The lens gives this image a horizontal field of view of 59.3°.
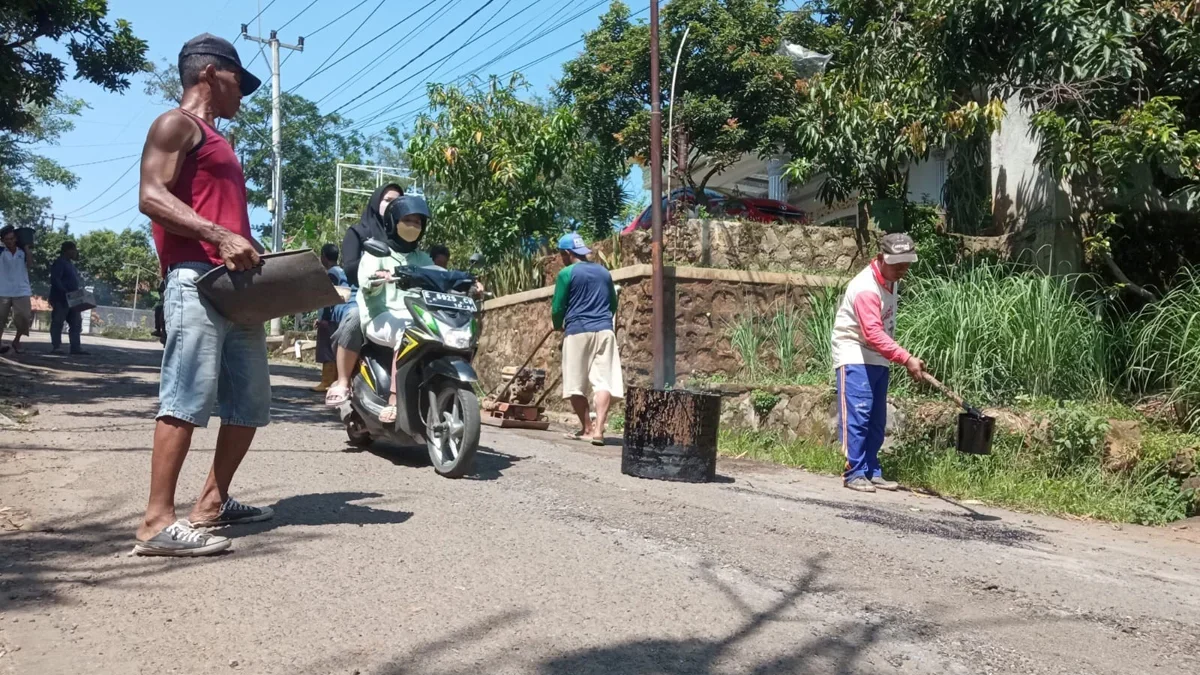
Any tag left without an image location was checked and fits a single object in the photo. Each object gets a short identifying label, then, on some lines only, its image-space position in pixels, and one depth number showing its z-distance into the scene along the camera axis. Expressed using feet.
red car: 48.79
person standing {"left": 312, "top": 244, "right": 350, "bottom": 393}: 38.86
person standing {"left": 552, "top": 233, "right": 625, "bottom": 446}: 31.22
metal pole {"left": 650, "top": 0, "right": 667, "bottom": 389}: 36.06
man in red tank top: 13.24
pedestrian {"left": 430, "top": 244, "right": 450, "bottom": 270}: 37.35
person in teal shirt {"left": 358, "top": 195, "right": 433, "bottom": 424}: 22.77
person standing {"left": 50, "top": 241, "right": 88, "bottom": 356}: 48.70
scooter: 21.13
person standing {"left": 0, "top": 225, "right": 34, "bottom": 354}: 43.80
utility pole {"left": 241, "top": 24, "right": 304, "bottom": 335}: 100.22
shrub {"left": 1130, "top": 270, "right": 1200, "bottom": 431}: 25.91
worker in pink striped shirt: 23.36
